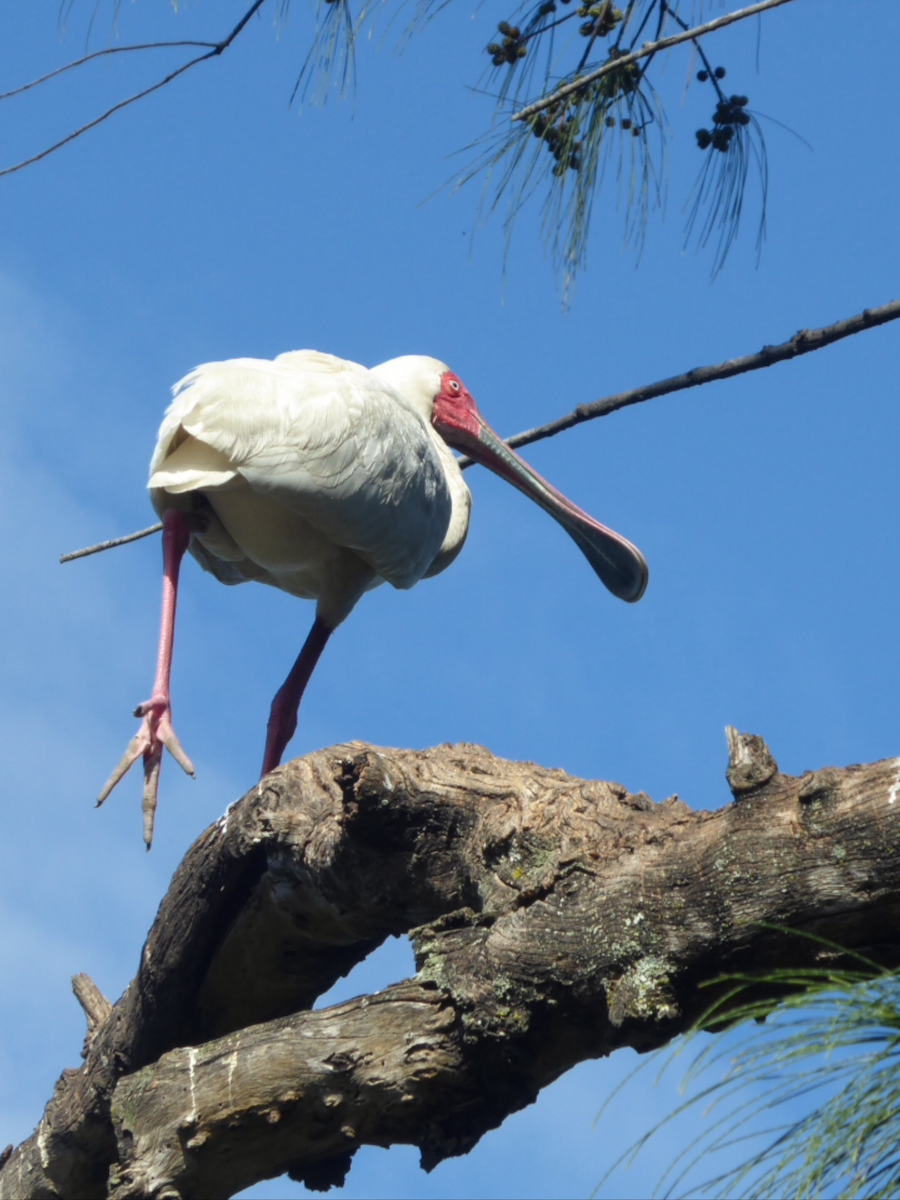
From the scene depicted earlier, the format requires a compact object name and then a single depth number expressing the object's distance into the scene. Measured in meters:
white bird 9.89
